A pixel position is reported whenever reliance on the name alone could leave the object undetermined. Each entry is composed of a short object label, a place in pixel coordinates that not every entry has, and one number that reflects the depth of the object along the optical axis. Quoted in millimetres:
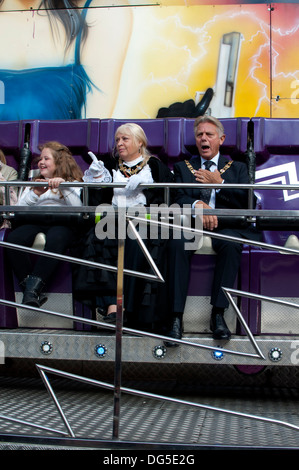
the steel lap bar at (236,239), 4086
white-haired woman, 5324
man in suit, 5219
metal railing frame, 3826
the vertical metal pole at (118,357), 3809
